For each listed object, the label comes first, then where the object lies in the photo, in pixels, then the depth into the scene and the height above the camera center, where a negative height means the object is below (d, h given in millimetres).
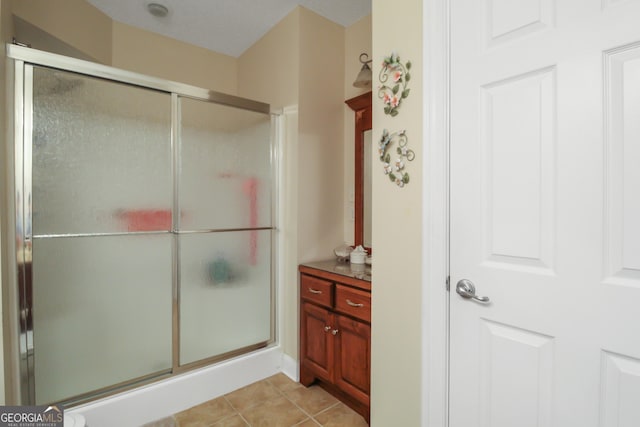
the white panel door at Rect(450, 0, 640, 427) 836 +3
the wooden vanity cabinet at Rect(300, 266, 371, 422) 1680 -751
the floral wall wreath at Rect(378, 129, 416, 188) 1284 +248
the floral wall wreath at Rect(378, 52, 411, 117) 1284 +567
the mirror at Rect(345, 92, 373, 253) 2254 +329
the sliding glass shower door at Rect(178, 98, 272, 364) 1969 -117
